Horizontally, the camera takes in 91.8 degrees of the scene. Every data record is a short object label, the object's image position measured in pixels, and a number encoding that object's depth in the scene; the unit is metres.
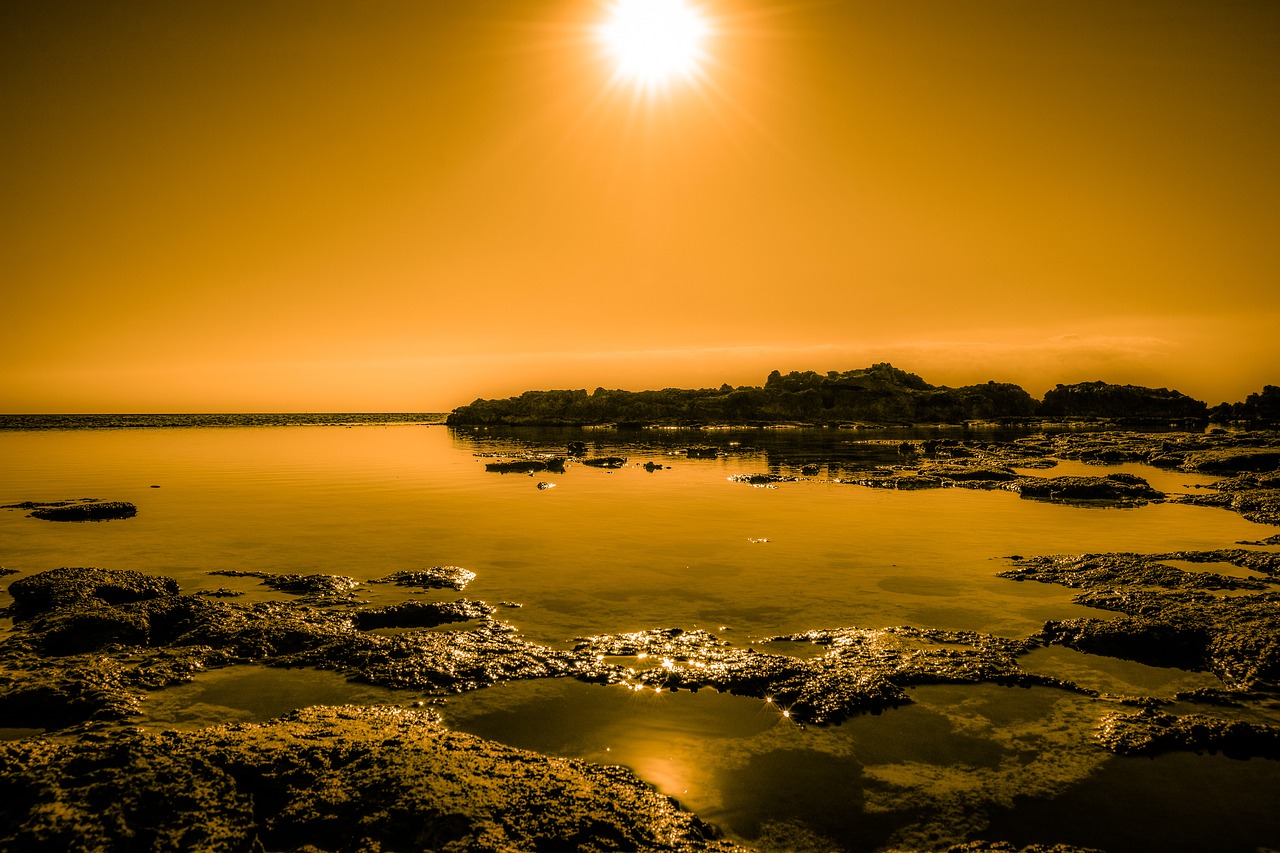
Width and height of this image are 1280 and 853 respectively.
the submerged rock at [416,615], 9.92
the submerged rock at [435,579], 12.10
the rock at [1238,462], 29.00
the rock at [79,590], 9.92
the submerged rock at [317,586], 11.29
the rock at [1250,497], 18.05
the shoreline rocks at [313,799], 4.00
